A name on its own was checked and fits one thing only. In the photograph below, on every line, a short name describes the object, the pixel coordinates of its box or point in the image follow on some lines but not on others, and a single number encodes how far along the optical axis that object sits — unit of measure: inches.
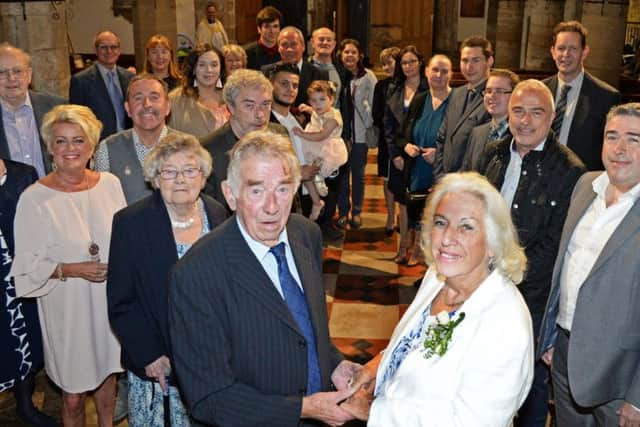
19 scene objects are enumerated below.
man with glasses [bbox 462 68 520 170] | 166.1
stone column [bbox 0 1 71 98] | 260.1
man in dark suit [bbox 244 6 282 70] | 277.1
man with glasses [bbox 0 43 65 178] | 165.3
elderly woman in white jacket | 78.6
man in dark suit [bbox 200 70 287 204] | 145.9
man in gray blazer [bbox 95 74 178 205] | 146.0
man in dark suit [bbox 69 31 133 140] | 223.9
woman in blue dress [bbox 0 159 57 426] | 140.9
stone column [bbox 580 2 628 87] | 332.8
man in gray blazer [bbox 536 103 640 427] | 103.8
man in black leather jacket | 135.5
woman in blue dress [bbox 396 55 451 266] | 219.9
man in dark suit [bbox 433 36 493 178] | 189.5
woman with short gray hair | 110.0
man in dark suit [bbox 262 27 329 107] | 243.2
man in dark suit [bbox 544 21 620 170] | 192.4
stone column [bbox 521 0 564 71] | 437.7
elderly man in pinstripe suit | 83.2
